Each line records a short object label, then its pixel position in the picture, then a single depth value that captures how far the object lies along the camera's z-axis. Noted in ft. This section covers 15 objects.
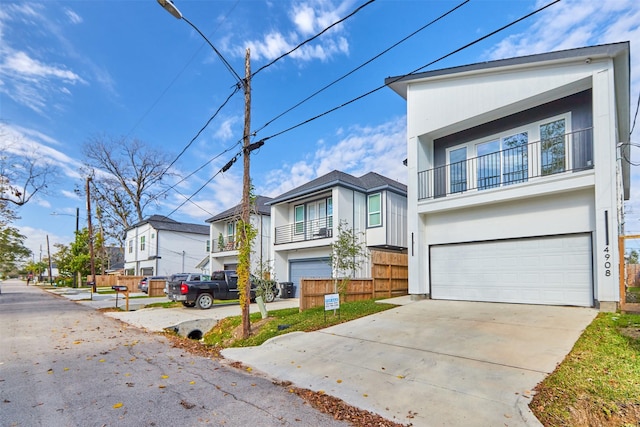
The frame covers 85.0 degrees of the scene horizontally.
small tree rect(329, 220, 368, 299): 41.15
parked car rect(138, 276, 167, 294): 86.63
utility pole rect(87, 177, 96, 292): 88.22
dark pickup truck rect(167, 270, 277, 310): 50.29
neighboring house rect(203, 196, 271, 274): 77.87
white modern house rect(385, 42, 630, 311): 31.22
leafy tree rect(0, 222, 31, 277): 87.07
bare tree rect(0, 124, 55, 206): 69.97
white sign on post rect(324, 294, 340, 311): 29.73
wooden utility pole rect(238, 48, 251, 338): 29.25
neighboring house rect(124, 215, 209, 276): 112.78
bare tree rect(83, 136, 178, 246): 130.82
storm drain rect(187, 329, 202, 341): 36.32
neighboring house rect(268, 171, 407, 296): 57.47
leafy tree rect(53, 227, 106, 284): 124.98
